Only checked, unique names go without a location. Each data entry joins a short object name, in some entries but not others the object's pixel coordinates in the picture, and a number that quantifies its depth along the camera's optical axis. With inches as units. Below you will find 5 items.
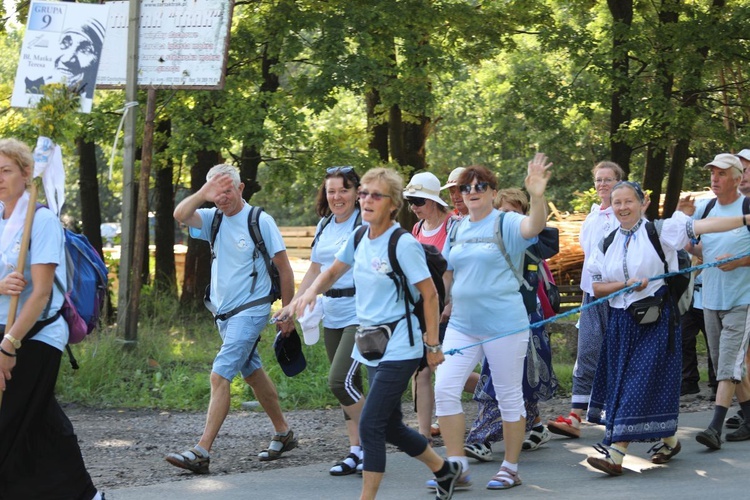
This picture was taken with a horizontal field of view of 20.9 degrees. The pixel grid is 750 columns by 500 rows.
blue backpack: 393.0
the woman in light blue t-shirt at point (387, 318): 407.0
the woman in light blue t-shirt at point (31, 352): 368.2
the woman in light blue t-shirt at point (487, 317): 468.3
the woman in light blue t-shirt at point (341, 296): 492.0
